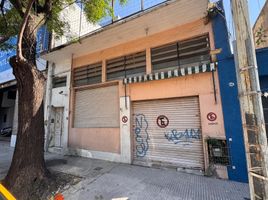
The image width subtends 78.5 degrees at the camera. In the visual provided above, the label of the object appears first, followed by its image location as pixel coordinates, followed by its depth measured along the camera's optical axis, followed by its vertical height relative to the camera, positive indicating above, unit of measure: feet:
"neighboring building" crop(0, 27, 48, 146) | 33.09 +9.81
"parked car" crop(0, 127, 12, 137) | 49.87 -2.50
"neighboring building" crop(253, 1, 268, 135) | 14.39 +4.59
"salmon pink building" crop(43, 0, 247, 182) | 16.12 +3.27
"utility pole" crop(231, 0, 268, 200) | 7.00 +0.60
